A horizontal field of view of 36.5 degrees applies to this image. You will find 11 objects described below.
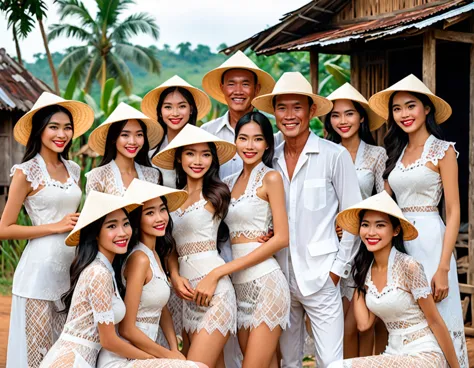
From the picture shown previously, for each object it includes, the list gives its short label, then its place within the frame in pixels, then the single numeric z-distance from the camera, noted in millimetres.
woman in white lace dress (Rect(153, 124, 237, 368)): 4648
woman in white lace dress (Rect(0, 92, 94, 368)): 4797
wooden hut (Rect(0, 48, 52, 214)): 15188
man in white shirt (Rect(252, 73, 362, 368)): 4883
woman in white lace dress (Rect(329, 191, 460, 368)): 4527
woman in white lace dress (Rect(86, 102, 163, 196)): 4992
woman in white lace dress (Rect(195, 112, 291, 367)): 4691
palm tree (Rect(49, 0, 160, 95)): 35062
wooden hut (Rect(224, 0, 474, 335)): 8164
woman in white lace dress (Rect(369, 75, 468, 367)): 4934
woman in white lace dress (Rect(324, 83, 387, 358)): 5258
